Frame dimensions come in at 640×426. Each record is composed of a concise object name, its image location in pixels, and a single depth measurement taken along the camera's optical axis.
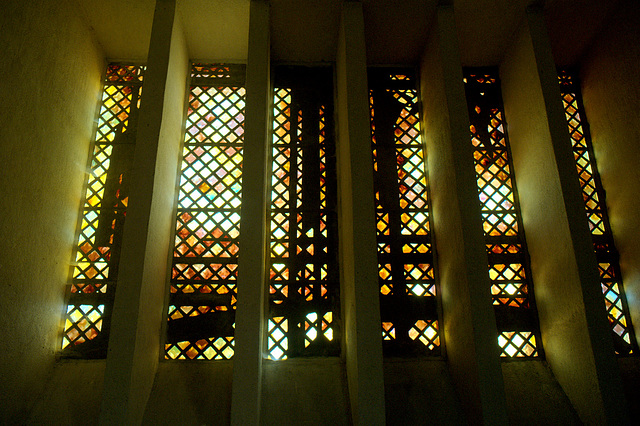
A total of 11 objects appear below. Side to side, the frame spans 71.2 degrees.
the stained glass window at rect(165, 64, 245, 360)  2.73
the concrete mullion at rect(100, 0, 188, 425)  2.12
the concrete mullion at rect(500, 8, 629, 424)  2.31
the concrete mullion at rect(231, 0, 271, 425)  2.14
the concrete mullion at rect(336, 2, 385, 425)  2.17
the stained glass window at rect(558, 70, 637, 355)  2.81
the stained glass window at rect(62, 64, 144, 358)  2.69
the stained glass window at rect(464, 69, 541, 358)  2.83
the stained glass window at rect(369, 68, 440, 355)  2.82
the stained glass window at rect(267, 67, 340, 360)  2.77
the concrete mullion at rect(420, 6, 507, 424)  2.25
